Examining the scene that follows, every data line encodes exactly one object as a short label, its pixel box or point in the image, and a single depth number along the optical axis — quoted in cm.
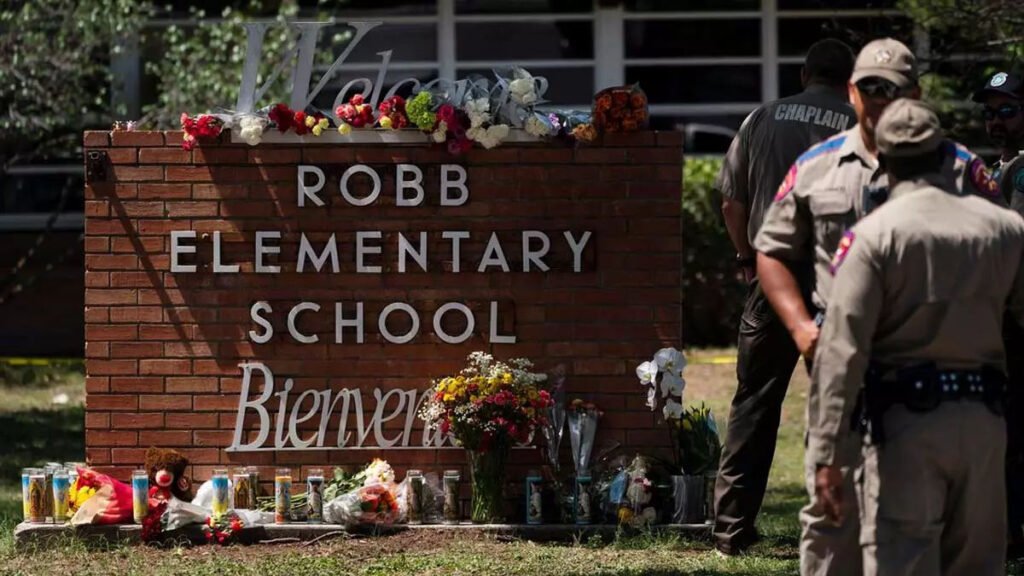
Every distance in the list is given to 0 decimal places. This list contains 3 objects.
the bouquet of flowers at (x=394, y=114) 1437
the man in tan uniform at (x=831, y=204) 910
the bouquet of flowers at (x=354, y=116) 1438
